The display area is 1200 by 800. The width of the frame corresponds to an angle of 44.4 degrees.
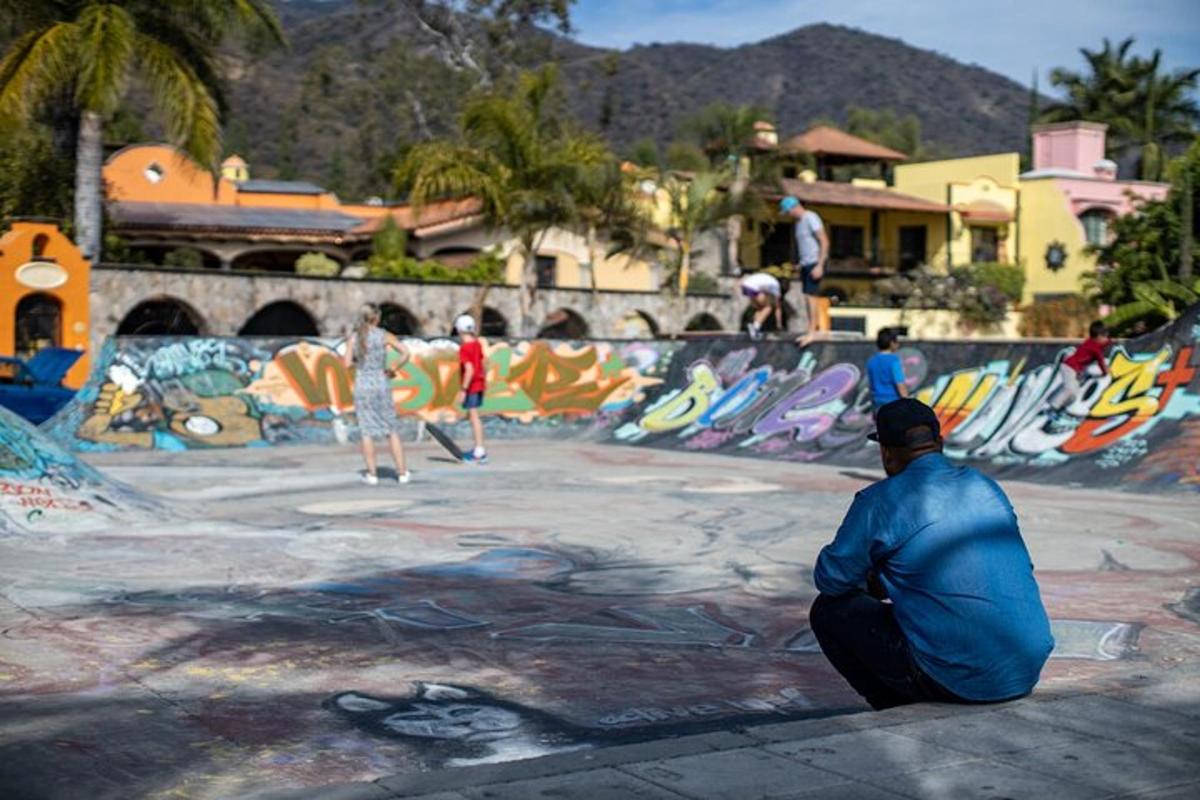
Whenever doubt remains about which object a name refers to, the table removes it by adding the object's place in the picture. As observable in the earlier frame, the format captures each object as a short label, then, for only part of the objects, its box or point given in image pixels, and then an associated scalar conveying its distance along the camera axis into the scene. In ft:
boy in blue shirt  45.85
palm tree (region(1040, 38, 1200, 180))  231.09
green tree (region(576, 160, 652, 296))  109.91
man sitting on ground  15.76
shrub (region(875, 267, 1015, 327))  166.91
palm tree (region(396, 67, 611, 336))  106.42
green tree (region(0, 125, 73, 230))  115.03
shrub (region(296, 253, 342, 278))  138.92
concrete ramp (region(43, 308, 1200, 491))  50.80
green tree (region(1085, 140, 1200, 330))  115.34
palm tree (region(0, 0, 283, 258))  90.17
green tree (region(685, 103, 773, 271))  164.25
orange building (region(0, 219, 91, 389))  92.07
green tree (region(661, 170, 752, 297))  126.21
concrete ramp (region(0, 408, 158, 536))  32.99
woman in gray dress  46.78
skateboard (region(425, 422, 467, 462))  54.29
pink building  195.72
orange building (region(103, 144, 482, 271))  142.51
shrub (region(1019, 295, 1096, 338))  164.25
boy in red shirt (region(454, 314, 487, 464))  56.39
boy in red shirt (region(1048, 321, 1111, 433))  52.13
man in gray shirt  57.98
